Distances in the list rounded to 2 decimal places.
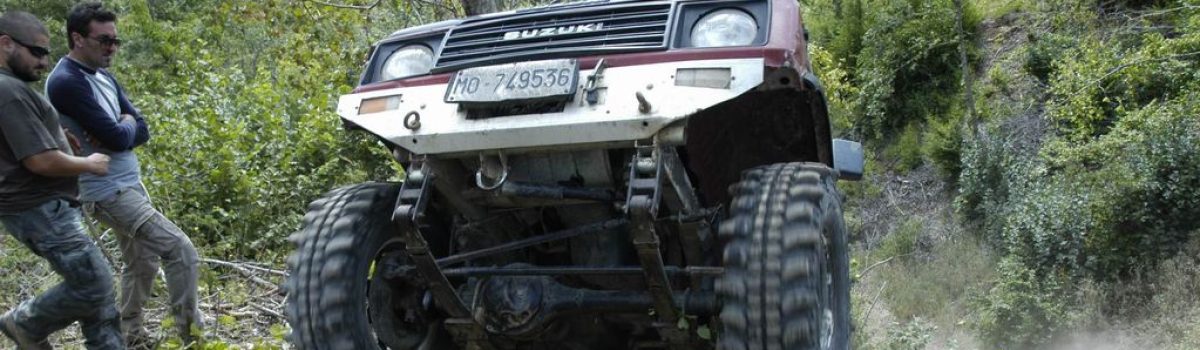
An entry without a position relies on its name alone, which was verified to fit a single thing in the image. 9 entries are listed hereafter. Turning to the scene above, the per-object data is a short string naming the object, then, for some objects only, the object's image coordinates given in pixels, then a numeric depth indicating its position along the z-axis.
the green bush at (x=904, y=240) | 16.03
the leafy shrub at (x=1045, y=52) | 15.09
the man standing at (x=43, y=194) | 4.30
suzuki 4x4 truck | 3.62
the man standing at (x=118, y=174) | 4.88
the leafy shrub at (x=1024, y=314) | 12.12
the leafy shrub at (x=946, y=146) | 16.58
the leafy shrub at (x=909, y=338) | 6.91
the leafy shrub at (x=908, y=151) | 17.84
